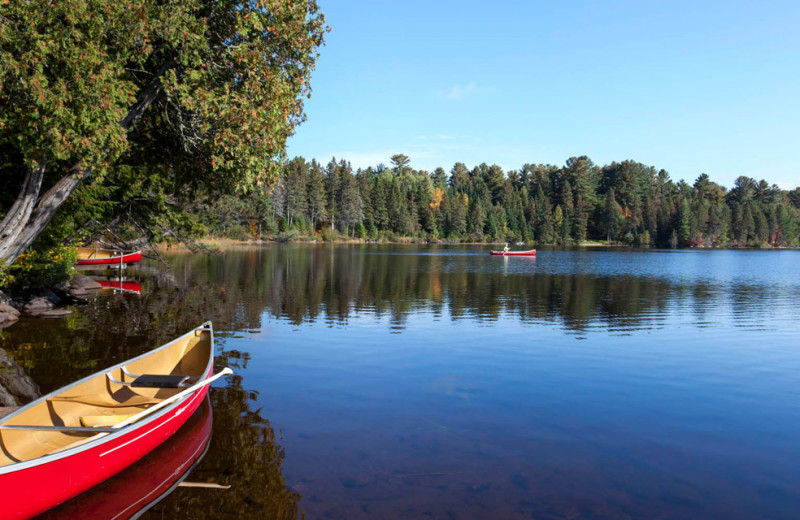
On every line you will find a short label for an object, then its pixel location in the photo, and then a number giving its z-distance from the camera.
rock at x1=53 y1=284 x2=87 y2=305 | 22.27
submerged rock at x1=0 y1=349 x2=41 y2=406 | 9.95
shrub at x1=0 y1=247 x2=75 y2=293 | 18.98
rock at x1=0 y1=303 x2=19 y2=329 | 16.93
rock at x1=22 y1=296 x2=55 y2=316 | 19.38
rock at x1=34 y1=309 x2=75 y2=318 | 18.91
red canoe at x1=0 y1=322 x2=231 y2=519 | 5.70
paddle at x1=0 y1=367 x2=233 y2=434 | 6.18
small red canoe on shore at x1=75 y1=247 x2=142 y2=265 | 37.08
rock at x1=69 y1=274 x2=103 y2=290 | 25.47
